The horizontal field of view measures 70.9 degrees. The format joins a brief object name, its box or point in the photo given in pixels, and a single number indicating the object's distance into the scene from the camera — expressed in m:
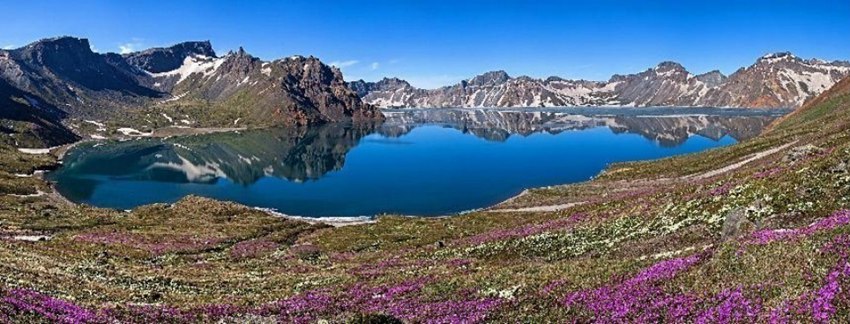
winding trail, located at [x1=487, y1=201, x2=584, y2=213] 77.25
